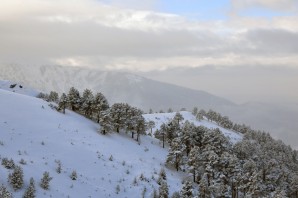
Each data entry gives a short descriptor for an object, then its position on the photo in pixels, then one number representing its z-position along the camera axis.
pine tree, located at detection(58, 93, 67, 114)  99.06
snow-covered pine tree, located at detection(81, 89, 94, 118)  108.25
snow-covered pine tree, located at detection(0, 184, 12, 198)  41.38
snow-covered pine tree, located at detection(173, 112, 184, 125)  158.99
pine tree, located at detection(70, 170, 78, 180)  58.51
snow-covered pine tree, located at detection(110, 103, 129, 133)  102.00
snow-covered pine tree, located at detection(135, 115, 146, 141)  103.56
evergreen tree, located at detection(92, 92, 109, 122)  105.71
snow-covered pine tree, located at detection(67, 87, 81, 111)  110.08
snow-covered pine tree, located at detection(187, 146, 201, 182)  82.94
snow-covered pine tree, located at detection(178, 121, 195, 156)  98.12
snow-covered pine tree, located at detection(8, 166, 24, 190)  47.00
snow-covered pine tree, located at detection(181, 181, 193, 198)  64.62
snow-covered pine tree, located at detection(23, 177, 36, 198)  46.09
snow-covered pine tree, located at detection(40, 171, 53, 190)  50.25
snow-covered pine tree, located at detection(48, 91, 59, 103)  132.25
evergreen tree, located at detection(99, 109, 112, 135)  91.56
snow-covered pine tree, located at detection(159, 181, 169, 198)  64.31
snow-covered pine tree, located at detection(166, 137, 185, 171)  88.25
